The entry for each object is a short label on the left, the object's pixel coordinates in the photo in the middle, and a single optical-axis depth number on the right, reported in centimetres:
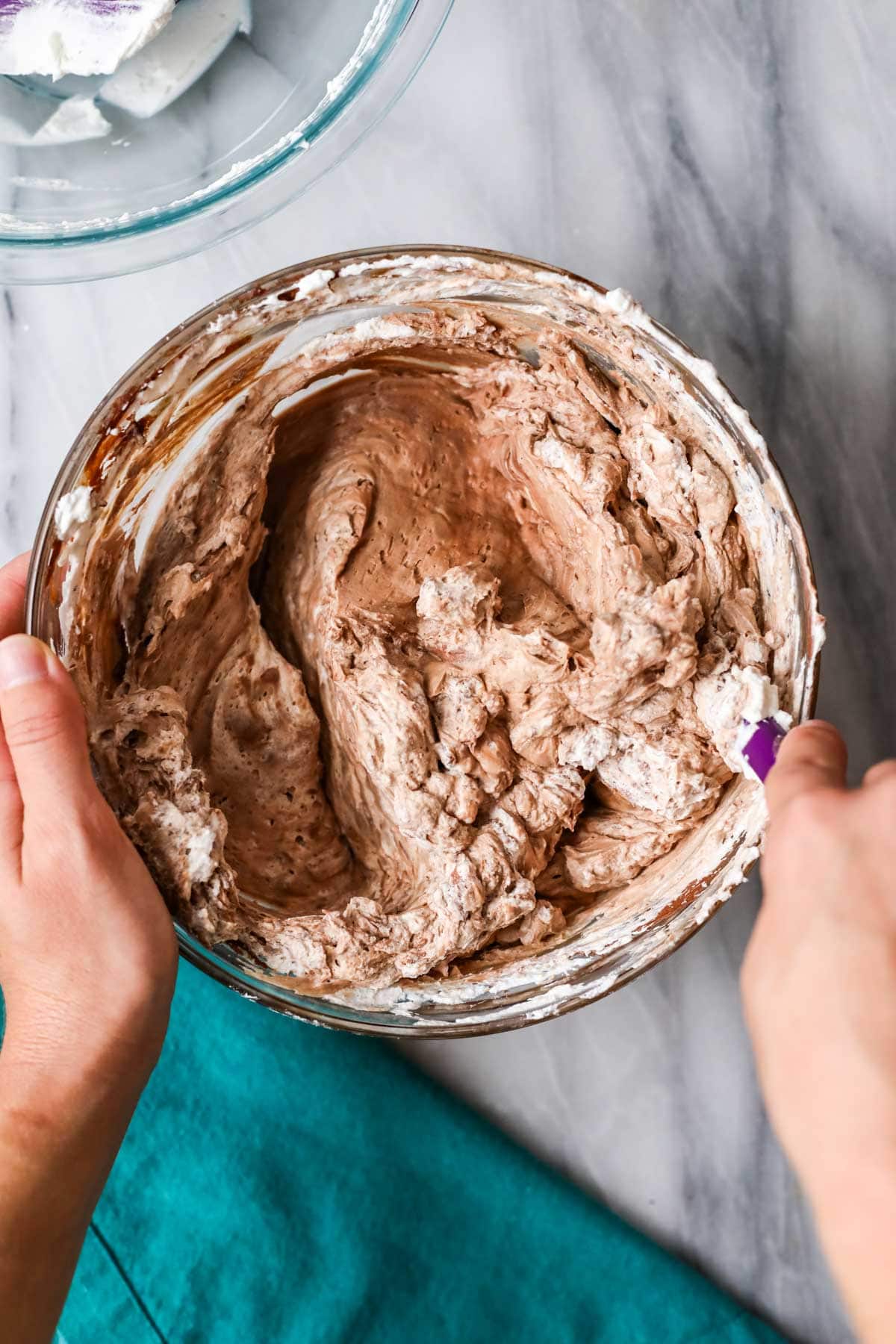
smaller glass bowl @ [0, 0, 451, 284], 87
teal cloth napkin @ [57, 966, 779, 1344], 88
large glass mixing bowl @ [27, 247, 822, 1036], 80
